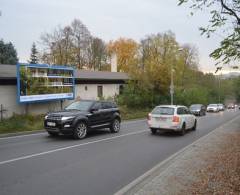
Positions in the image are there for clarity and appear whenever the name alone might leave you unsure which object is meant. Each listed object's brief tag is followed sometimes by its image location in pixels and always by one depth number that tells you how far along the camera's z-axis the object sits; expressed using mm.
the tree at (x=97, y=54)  40779
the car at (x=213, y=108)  35083
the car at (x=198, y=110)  25621
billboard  13172
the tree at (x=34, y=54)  38144
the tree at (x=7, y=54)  29666
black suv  8771
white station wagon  10436
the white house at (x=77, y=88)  13516
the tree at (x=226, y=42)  4761
